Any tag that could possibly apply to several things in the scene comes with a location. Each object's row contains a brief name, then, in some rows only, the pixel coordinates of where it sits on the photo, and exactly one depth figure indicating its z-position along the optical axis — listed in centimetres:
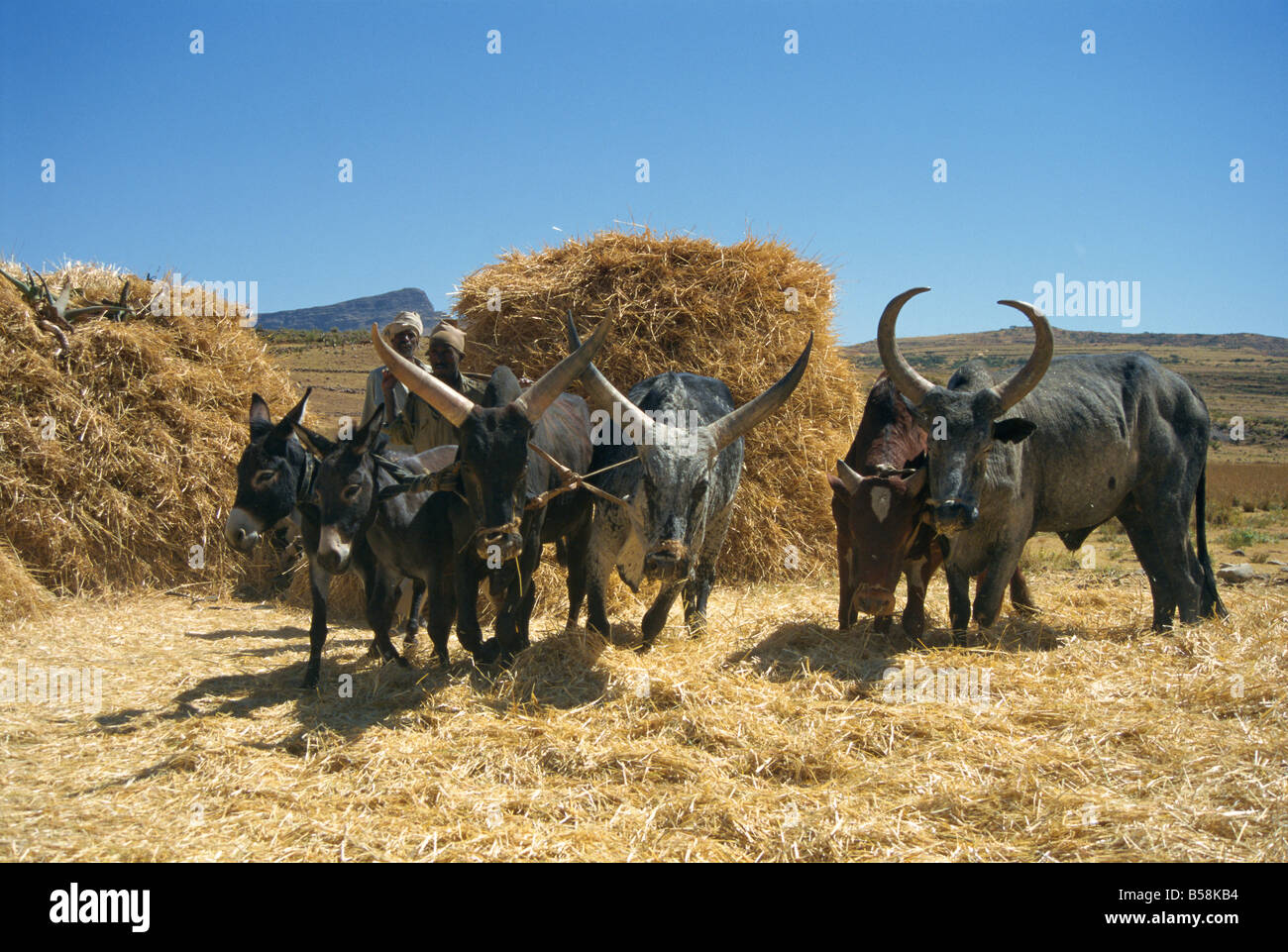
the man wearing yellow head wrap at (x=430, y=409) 671
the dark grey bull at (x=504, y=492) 469
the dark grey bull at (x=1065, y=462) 539
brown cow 532
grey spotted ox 500
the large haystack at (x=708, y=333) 831
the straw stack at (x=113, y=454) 805
